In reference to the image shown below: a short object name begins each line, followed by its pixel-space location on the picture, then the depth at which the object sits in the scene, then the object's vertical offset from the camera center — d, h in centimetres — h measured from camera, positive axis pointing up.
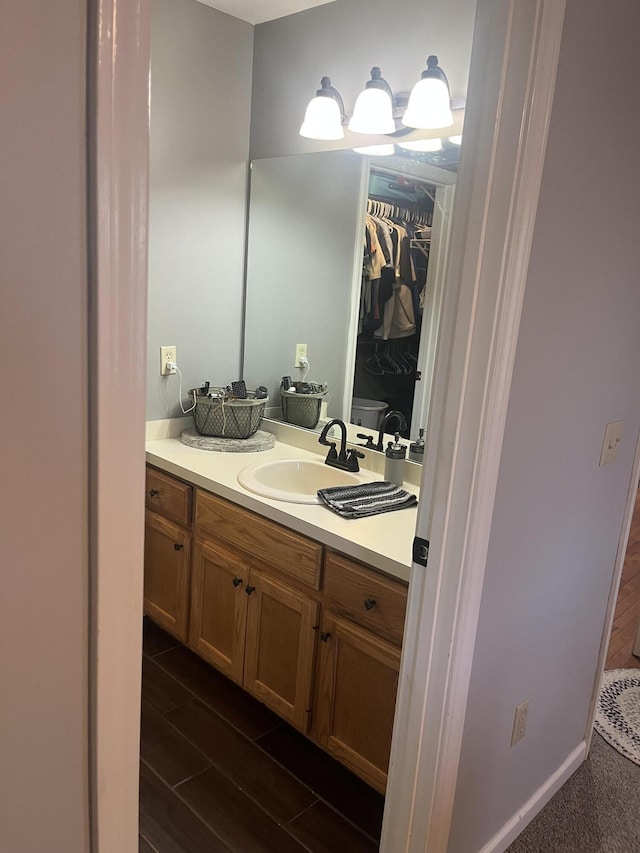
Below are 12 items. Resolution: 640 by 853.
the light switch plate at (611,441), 174 -30
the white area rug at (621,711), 228 -141
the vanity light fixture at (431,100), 207 +68
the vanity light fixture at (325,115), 238 +69
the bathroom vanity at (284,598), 181 -93
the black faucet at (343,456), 243 -56
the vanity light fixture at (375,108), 221 +69
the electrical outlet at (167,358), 270 -27
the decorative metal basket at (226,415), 268 -48
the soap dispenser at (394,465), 228 -53
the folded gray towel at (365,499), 199 -60
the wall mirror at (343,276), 229 +12
